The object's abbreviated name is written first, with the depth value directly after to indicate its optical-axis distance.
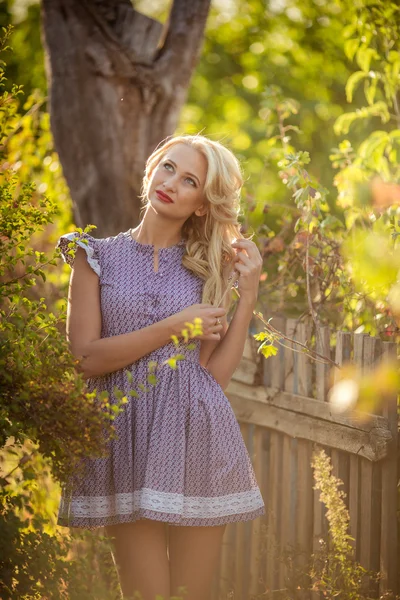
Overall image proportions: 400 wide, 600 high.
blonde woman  4.85
